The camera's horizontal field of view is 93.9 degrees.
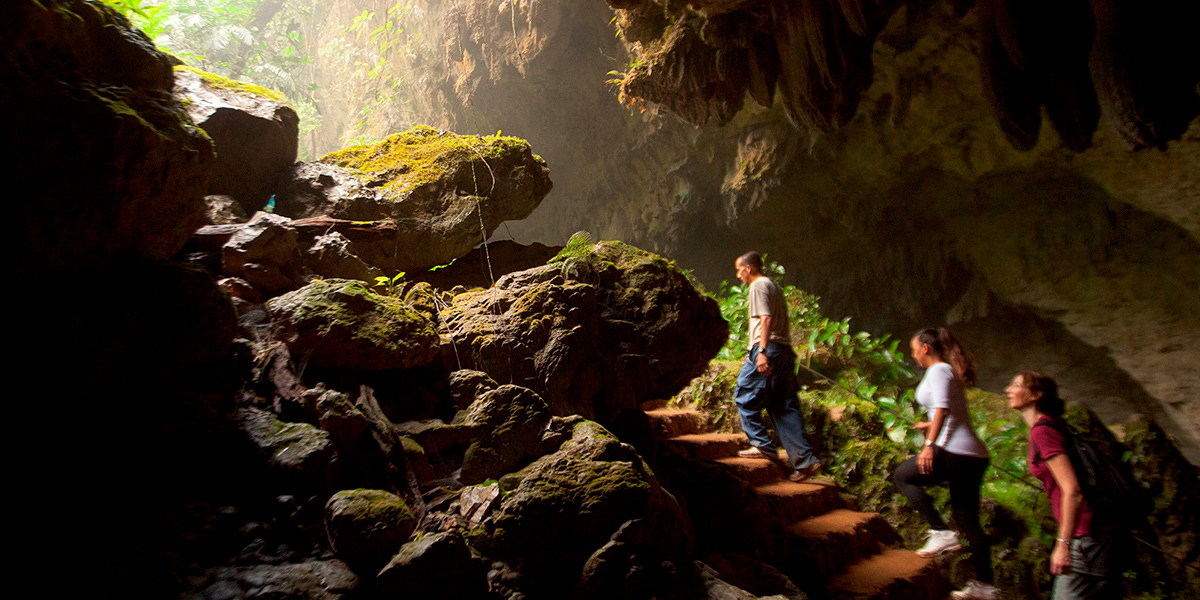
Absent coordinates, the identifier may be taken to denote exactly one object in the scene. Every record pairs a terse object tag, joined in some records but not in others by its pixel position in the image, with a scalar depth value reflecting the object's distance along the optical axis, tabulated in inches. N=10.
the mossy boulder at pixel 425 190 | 194.9
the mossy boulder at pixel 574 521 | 96.0
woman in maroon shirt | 108.1
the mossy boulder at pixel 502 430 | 116.3
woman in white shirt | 142.6
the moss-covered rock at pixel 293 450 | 95.7
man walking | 185.0
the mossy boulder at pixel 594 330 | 150.7
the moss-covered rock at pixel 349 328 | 125.6
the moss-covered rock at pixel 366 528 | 84.6
